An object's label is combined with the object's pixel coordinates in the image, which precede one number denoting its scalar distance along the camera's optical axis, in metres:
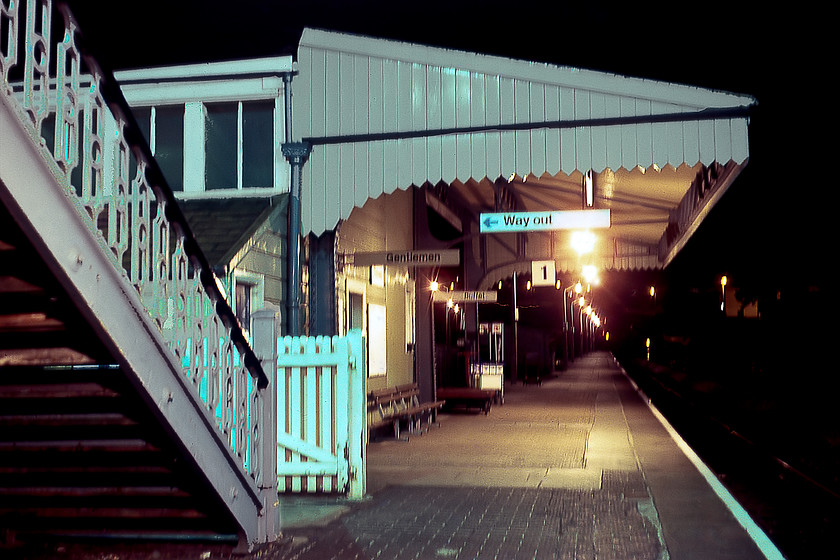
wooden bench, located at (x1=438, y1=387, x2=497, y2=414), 16.70
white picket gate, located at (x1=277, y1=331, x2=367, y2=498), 7.89
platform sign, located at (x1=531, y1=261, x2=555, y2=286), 21.84
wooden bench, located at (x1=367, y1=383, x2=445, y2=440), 12.47
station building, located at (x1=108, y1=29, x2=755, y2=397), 9.84
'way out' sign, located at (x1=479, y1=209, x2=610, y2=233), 10.27
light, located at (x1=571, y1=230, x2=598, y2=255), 15.30
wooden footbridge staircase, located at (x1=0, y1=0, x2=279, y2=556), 3.89
